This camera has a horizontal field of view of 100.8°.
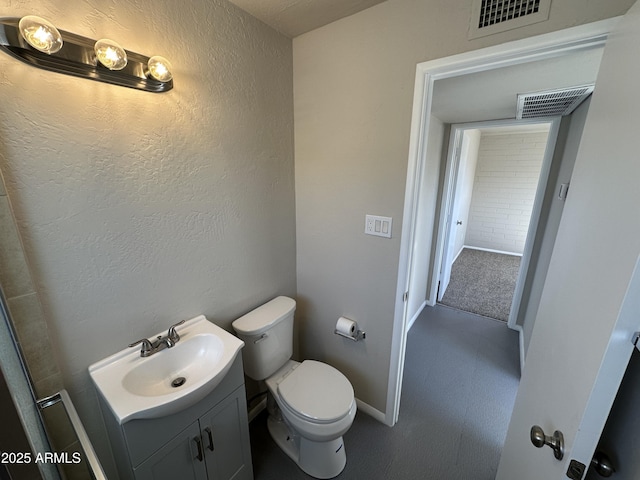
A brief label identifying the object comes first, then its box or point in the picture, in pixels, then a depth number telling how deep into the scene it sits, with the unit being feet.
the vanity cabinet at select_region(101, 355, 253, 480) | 3.02
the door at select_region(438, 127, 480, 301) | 9.16
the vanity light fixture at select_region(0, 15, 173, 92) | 2.34
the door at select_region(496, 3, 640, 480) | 1.77
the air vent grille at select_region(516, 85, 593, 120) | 5.39
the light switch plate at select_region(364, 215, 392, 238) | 4.64
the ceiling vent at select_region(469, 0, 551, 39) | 3.04
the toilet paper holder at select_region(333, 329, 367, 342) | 5.49
